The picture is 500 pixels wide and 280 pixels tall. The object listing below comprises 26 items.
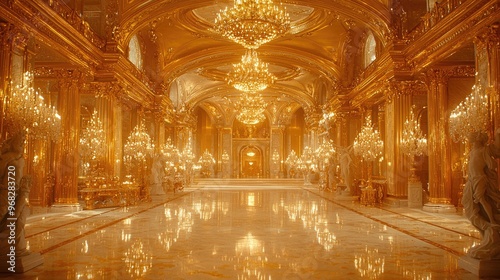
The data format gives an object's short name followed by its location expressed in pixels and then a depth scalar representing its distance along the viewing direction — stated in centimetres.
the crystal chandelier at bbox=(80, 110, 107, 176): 1229
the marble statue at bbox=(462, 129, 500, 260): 462
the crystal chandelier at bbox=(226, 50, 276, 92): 1367
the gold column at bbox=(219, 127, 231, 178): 3459
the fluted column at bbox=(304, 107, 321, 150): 2633
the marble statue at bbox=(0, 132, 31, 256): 455
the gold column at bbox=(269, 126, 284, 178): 3441
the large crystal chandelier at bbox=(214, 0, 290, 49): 962
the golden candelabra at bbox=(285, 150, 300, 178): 3315
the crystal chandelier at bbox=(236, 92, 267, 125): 1978
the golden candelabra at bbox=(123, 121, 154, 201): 1518
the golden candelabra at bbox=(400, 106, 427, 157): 1205
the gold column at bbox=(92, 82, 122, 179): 1274
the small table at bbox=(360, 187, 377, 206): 1311
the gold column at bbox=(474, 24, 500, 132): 790
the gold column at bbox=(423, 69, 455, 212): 1148
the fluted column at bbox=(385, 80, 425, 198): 1266
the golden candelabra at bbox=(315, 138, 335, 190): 1983
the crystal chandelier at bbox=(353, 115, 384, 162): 1360
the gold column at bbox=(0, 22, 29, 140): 765
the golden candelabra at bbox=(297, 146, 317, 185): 2678
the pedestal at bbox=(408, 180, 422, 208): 1214
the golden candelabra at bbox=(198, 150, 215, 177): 3353
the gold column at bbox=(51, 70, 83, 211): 1133
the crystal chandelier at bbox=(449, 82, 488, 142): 806
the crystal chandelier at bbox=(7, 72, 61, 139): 783
